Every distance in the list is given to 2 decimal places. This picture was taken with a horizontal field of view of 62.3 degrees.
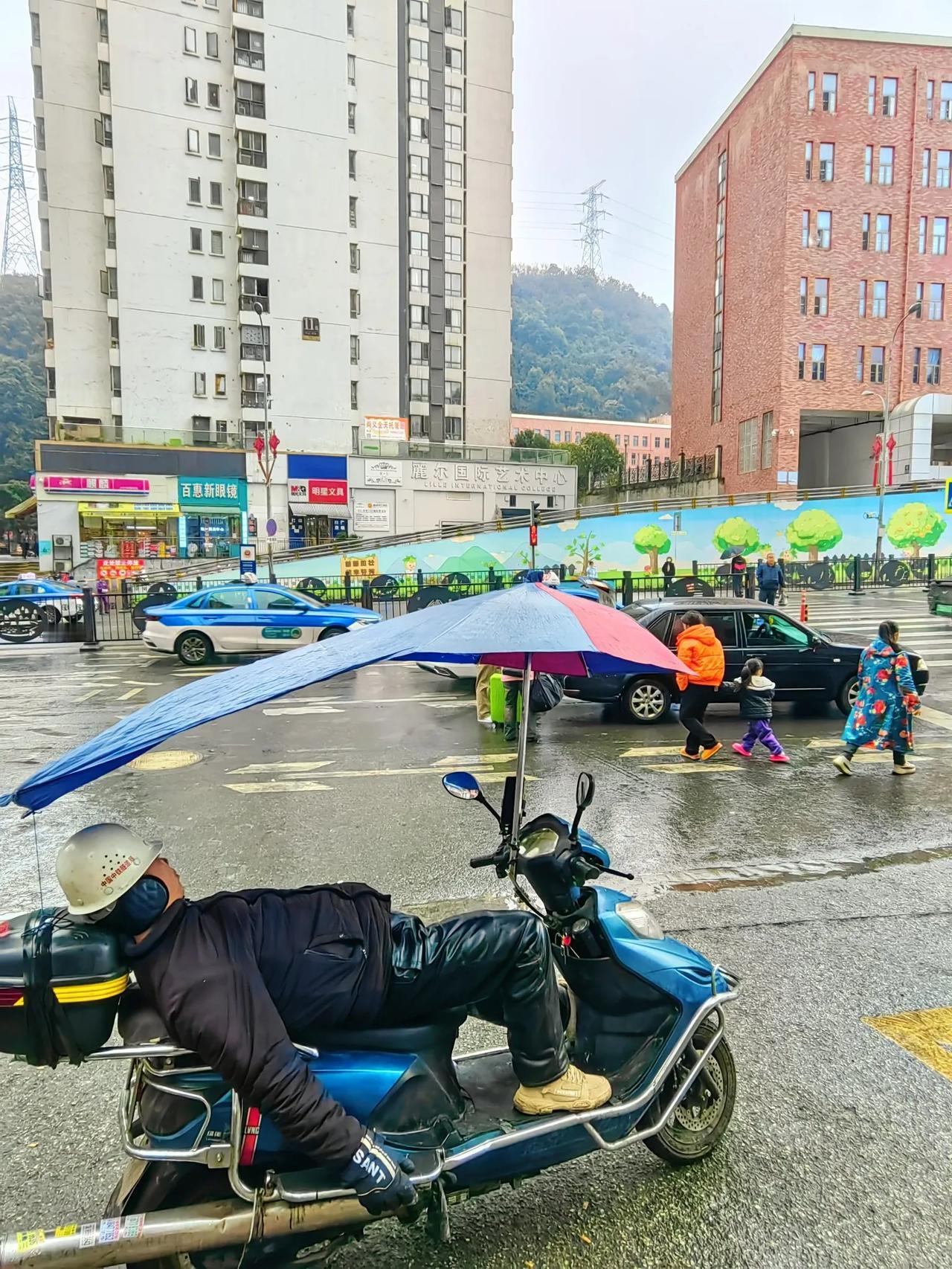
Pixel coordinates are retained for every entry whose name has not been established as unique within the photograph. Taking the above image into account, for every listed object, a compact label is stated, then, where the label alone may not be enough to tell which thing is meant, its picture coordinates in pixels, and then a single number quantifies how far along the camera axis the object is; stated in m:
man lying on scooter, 1.93
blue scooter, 2.05
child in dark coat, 8.65
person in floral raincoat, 7.93
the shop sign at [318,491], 44.19
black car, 10.45
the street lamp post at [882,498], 33.78
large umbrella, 2.12
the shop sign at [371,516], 45.19
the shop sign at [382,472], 45.25
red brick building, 47.47
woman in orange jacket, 8.38
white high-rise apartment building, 43.03
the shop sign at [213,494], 41.31
